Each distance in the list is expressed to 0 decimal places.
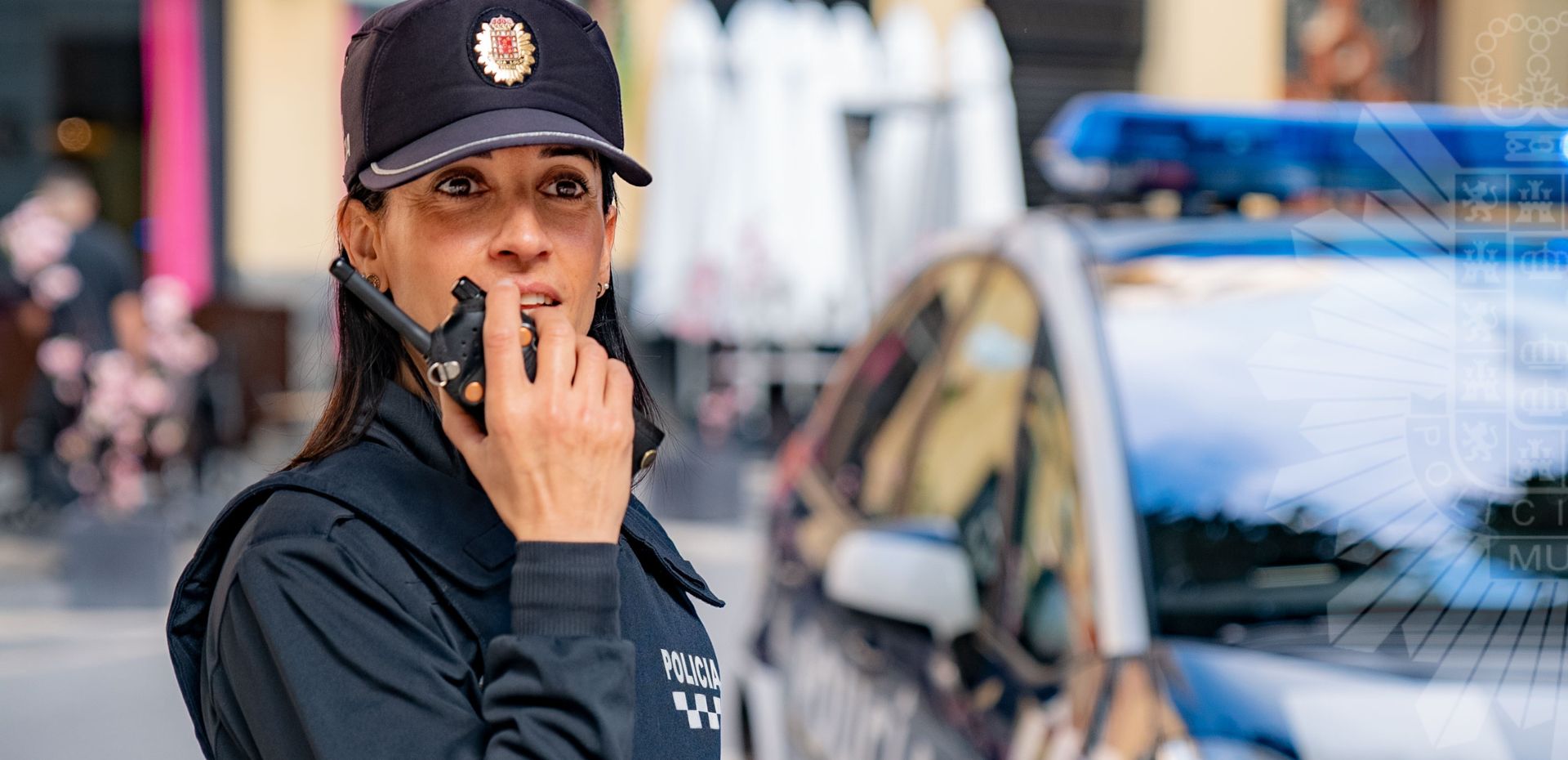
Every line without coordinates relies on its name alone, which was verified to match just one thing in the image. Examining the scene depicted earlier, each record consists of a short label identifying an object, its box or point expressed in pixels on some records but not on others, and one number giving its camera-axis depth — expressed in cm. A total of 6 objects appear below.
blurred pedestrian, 1695
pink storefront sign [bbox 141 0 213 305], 2220
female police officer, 219
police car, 427
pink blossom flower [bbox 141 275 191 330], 1443
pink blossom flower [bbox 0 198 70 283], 1505
